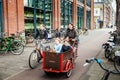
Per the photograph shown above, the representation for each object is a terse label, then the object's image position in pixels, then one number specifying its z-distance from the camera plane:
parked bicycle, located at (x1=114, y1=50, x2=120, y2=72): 3.58
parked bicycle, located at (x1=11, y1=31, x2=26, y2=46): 6.11
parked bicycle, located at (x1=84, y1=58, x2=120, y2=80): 1.86
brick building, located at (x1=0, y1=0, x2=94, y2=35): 6.69
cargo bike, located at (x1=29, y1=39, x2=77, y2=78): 3.24
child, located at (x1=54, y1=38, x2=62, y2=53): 3.52
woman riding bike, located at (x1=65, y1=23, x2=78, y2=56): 4.41
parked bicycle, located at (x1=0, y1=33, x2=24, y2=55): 5.24
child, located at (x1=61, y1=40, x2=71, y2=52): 3.52
